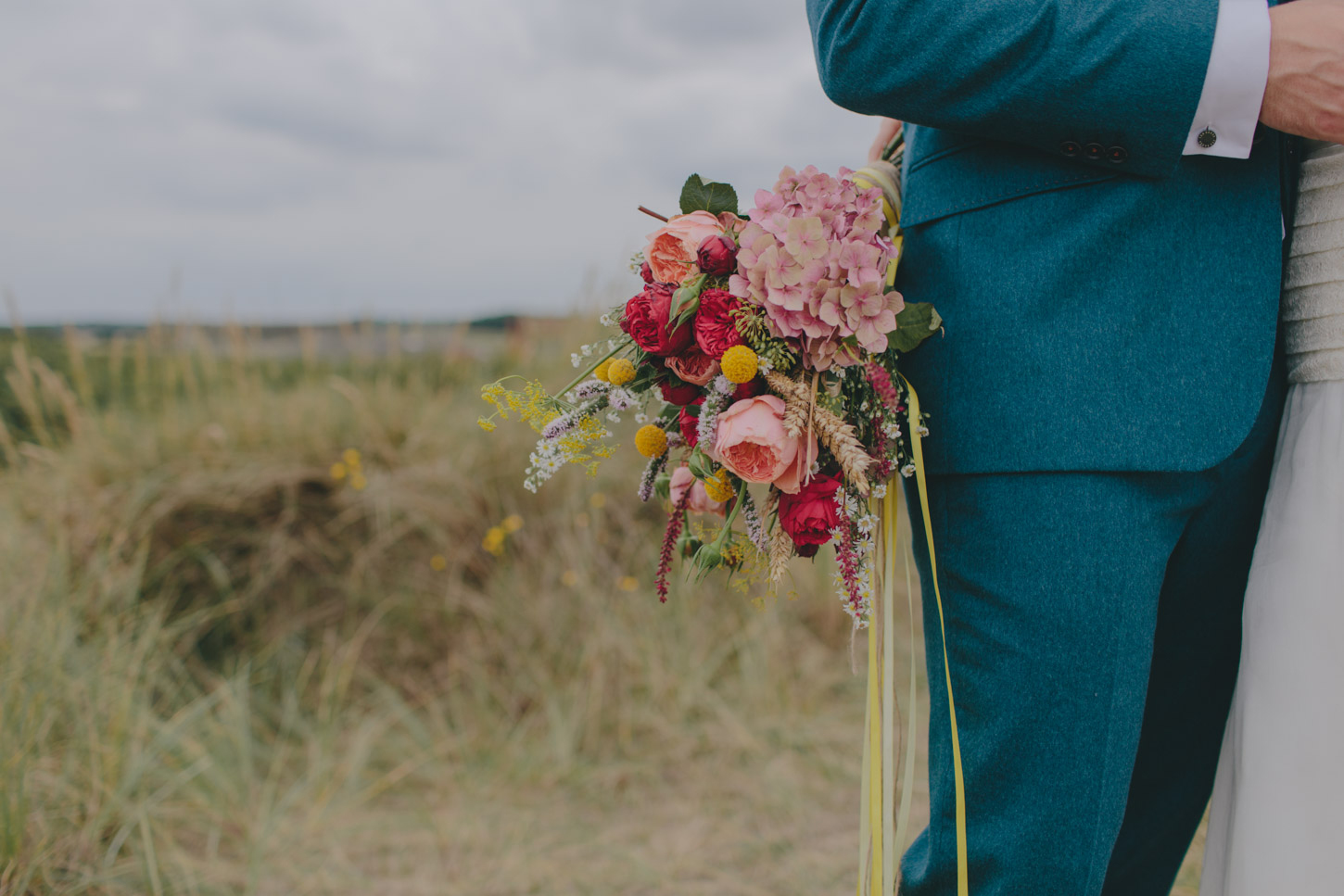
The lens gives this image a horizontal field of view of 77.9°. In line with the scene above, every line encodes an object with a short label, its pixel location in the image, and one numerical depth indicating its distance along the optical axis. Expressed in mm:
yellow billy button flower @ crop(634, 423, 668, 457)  1109
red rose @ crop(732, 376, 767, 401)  1019
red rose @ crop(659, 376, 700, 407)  1078
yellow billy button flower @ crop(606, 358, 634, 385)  1050
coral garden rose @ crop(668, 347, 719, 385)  1022
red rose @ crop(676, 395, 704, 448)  1091
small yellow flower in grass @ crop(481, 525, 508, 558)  3375
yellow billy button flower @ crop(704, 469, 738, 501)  1058
